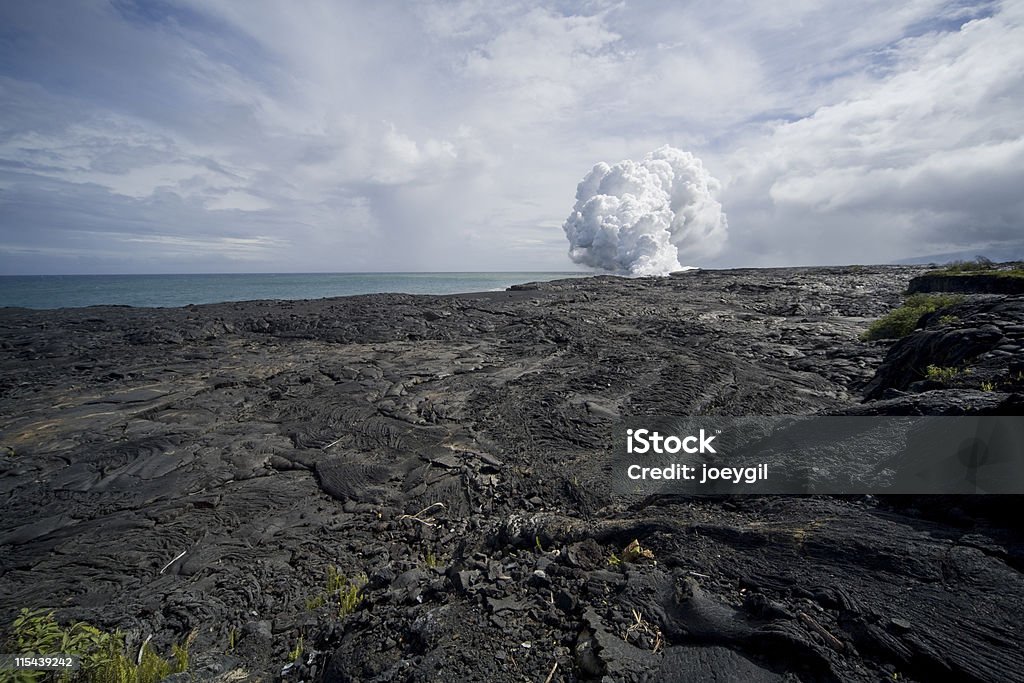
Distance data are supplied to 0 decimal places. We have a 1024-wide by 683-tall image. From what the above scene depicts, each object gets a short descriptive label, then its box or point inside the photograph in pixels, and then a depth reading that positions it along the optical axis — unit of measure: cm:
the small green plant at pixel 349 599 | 484
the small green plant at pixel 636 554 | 446
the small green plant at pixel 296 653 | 423
